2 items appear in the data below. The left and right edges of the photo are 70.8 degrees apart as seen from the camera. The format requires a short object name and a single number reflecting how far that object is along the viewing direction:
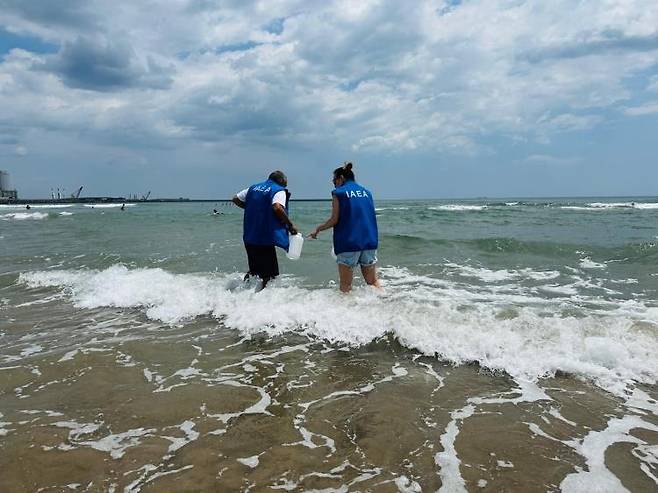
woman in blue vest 6.45
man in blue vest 6.71
